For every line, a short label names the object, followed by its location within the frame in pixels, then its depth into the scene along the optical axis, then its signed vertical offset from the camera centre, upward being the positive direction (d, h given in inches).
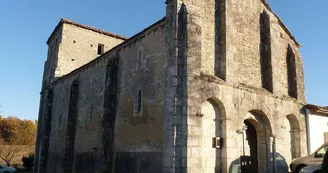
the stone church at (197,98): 402.0 +78.1
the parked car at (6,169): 930.9 -81.0
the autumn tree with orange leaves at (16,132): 1994.5 +77.0
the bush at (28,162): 1214.9 -74.0
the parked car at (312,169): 374.0 -24.3
